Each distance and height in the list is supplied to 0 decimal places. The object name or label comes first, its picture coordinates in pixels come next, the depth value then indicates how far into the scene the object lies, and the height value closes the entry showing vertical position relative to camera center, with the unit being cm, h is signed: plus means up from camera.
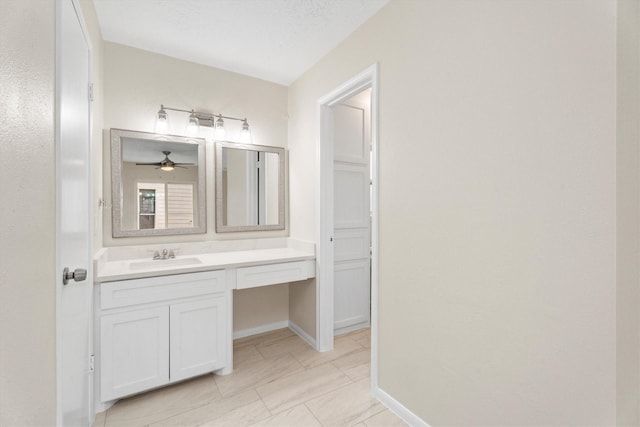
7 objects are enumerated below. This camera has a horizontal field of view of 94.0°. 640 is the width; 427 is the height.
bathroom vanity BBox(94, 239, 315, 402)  182 -68
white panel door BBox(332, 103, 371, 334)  289 -4
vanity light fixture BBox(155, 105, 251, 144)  243 +78
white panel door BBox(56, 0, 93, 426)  106 -2
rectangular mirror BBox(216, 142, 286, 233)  276 +25
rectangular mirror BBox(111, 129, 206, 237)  233 +24
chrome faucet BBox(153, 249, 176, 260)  243 -35
